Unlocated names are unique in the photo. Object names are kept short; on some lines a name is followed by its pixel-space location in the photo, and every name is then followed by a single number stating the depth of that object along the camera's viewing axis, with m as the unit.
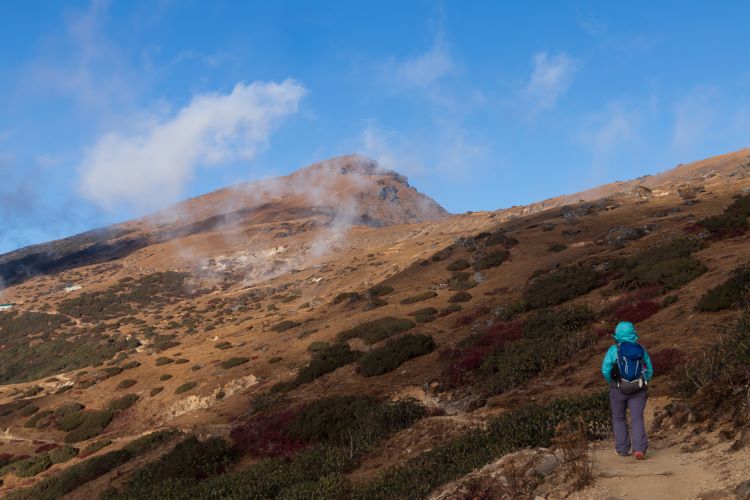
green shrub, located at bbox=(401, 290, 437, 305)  38.25
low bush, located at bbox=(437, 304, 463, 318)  31.14
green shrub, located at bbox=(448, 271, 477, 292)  39.03
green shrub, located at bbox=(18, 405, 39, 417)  36.62
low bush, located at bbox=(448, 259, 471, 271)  46.22
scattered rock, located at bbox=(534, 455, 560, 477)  7.17
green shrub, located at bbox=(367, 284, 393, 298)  44.11
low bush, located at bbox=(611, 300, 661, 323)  17.45
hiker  7.45
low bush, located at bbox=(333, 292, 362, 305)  45.23
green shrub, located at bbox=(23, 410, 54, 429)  33.91
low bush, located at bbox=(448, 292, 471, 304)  34.37
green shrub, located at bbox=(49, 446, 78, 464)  25.03
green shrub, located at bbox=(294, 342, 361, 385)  25.20
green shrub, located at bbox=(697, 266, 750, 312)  14.58
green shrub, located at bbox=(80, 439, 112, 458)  24.70
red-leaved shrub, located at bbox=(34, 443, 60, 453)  28.38
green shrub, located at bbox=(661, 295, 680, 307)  17.56
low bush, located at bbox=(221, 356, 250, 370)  33.78
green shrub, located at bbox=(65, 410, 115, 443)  29.86
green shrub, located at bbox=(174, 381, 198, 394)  31.29
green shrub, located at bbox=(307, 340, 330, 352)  31.28
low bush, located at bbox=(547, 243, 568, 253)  42.69
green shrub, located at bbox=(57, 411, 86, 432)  31.99
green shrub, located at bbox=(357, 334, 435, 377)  22.92
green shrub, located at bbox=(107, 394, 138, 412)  32.56
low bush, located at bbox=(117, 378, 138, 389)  36.36
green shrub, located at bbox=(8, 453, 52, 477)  24.05
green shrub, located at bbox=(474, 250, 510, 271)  43.42
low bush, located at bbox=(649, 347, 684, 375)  12.11
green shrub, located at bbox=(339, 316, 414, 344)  29.59
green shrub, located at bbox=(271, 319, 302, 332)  42.45
